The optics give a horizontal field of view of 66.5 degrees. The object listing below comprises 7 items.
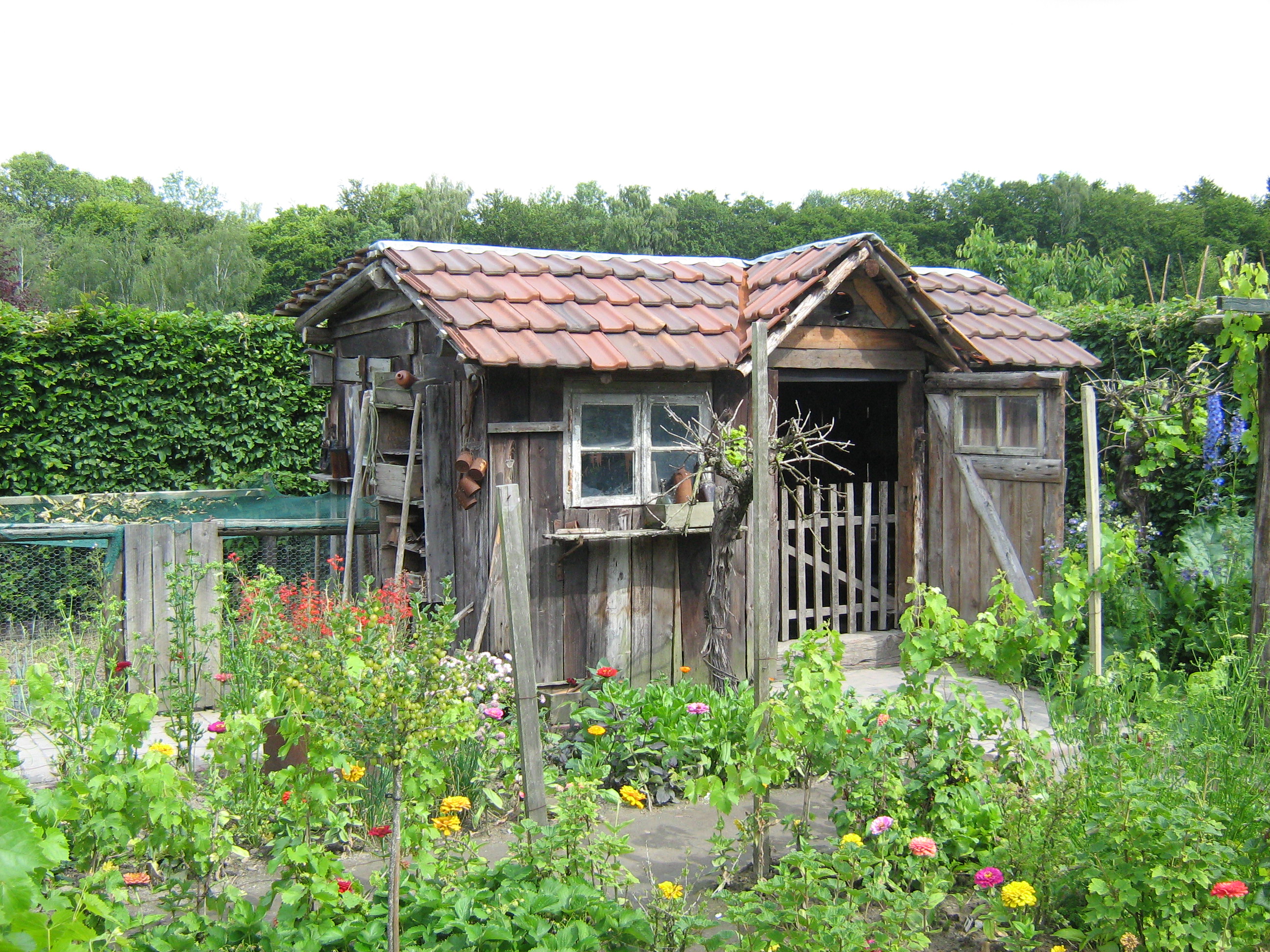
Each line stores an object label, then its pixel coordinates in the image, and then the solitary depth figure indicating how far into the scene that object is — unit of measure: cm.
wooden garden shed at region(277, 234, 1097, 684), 631
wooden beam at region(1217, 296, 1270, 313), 430
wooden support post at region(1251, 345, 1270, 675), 485
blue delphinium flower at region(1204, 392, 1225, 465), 793
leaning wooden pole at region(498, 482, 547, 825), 423
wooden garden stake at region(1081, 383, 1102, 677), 563
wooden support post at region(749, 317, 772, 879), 417
